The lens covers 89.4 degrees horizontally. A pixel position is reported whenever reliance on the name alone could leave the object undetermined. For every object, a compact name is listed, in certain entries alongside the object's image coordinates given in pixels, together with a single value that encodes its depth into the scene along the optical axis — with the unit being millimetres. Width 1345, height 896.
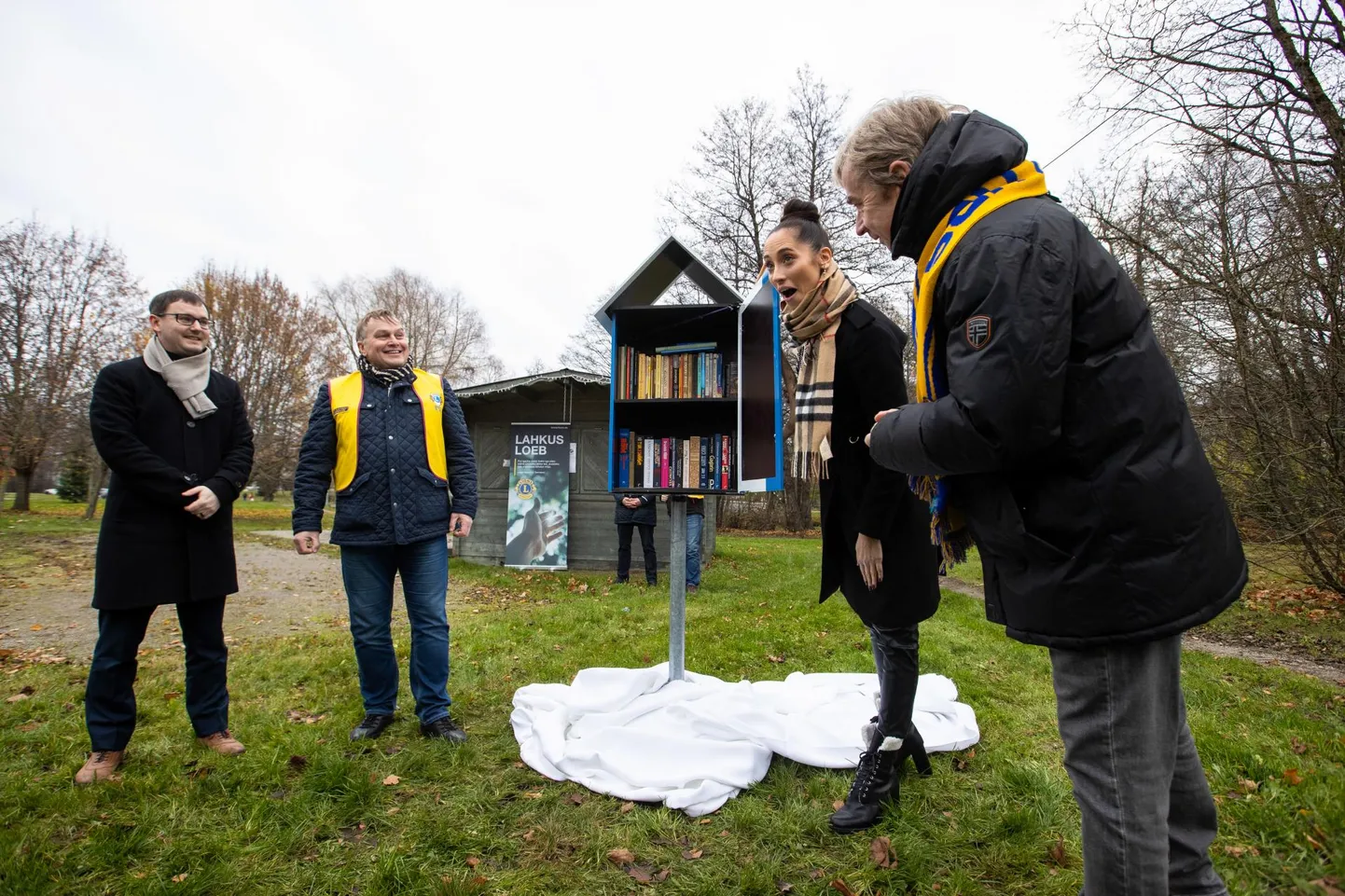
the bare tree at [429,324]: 33406
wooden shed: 11273
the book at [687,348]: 4160
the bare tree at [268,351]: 23969
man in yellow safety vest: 3529
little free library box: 3904
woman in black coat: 2547
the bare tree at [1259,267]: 6000
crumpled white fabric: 2951
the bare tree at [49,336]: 17938
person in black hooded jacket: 1340
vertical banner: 11305
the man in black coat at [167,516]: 3102
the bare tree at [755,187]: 21312
